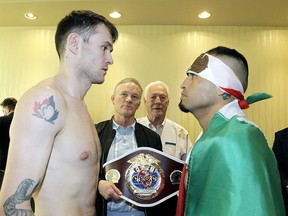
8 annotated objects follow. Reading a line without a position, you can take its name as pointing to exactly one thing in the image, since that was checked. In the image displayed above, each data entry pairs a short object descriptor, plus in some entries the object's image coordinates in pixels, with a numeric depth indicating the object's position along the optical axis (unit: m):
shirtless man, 0.95
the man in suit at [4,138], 2.65
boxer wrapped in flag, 1.01
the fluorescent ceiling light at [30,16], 4.02
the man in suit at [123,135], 1.83
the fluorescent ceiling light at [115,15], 3.88
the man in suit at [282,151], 1.95
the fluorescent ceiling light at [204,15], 3.83
